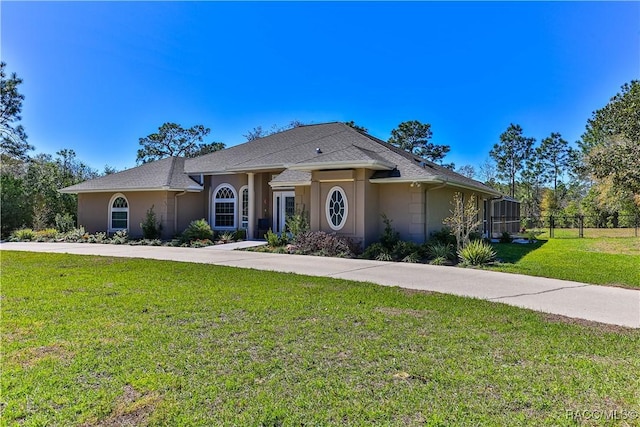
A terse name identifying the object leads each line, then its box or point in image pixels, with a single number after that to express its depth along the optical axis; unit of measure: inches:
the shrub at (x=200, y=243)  671.0
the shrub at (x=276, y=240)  615.8
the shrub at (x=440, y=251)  487.2
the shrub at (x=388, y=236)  540.7
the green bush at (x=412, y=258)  486.2
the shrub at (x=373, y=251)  514.6
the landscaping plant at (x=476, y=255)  454.9
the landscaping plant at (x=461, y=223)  503.2
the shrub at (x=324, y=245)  537.0
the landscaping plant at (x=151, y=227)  749.3
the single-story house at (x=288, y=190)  564.1
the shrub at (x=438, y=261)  466.0
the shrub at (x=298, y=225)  605.6
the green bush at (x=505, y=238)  821.9
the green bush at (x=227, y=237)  727.1
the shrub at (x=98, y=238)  762.2
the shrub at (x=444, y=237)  550.8
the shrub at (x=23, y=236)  796.6
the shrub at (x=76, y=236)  773.6
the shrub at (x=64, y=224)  873.6
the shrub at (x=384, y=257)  497.1
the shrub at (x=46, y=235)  792.6
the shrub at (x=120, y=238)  738.2
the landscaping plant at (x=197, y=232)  716.2
